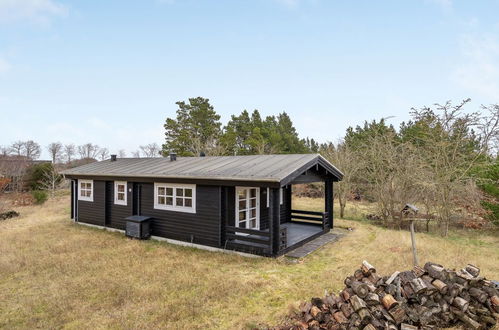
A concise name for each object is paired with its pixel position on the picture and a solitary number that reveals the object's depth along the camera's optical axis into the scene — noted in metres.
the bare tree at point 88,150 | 57.72
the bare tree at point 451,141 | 11.38
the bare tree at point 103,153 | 58.47
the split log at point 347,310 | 4.07
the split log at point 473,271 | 4.56
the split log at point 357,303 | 3.99
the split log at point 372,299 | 4.10
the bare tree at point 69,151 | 55.57
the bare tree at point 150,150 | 58.72
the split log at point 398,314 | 4.00
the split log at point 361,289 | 4.20
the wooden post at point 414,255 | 6.44
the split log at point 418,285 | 4.23
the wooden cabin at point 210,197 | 8.22
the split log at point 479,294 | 4.36
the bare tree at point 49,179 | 24.68
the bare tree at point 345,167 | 15.67
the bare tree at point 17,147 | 44.77
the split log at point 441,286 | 4.31
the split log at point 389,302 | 4.04
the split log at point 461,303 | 4.22
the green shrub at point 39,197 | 20.08
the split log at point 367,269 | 4.73
